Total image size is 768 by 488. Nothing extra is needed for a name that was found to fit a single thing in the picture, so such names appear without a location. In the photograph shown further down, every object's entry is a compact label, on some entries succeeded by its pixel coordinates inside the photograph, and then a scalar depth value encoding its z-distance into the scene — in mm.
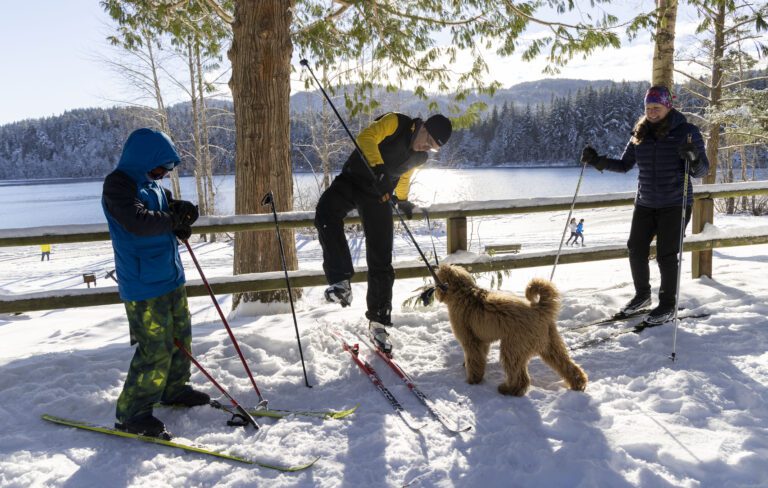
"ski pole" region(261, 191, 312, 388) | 3263
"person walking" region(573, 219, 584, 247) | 19719
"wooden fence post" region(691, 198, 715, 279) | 5285
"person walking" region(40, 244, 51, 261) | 21964
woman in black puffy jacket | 3873
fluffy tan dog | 3010
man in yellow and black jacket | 3664
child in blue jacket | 2516
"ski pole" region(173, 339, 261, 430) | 2779
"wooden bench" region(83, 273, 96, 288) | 12648
